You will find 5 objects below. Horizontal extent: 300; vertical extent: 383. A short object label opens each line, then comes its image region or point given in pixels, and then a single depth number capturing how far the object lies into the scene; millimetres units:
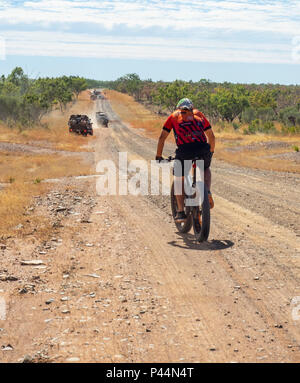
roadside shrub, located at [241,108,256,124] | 67000
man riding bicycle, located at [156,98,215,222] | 7316
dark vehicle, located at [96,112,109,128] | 57100
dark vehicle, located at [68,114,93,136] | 42719
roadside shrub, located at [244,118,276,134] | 47000
